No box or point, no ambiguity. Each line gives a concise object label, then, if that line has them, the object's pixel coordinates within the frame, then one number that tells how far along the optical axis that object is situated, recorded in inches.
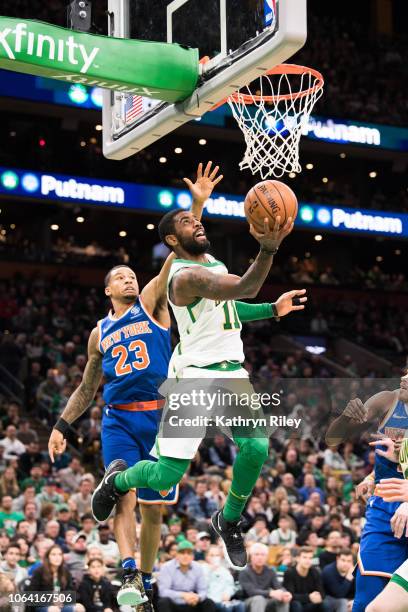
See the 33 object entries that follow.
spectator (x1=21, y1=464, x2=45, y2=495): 556.7
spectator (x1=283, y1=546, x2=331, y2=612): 445.1
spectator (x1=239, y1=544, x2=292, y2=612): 437.7
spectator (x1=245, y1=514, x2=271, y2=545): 504.4
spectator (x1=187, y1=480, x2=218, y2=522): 546.0
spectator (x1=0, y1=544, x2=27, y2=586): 424.2
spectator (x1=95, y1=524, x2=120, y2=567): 466.0
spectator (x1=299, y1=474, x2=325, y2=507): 599.8
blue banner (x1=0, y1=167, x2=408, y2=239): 840.3
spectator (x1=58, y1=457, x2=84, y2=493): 577.6
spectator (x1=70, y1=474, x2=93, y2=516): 526.0
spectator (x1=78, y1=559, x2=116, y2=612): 418.6
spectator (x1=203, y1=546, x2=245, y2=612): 437.4
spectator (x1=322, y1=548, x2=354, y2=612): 448.1
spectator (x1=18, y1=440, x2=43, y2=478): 591.5
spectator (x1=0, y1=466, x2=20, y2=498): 532.7
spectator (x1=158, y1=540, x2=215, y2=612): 431.8
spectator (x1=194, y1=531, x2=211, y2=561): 477.4
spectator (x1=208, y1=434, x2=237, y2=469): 654.5
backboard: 234.4
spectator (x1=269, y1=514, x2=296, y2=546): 514.9
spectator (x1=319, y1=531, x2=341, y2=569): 473.7
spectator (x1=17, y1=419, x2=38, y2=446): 625.0
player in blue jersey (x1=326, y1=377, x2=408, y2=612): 258.2
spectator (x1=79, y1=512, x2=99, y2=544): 476.0
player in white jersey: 267.1
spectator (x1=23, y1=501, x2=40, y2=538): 478.6
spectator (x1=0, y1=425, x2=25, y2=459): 598.9
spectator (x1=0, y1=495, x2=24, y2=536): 489.4
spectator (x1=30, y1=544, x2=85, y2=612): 407.8
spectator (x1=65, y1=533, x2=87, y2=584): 445.9
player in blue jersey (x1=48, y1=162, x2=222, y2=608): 294.8
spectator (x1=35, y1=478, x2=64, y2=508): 523.2
